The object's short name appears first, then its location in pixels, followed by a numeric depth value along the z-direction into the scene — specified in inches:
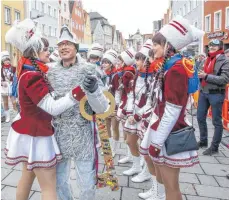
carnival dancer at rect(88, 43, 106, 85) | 220.3
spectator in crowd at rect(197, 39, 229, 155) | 184.4
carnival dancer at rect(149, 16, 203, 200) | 86.4
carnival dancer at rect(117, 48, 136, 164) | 161.5
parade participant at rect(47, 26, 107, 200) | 97.0
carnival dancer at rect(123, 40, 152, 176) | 139.9
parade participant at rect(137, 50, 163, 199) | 100.1
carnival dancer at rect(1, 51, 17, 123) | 303.0
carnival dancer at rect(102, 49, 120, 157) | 192.4
